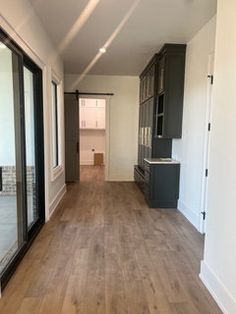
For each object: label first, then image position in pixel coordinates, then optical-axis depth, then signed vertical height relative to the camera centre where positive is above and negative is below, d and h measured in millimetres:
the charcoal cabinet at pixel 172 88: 4137 +749
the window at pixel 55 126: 4539 +103
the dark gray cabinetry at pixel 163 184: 4359 -868
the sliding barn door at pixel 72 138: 6500 -149
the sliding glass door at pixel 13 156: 2504 -254
